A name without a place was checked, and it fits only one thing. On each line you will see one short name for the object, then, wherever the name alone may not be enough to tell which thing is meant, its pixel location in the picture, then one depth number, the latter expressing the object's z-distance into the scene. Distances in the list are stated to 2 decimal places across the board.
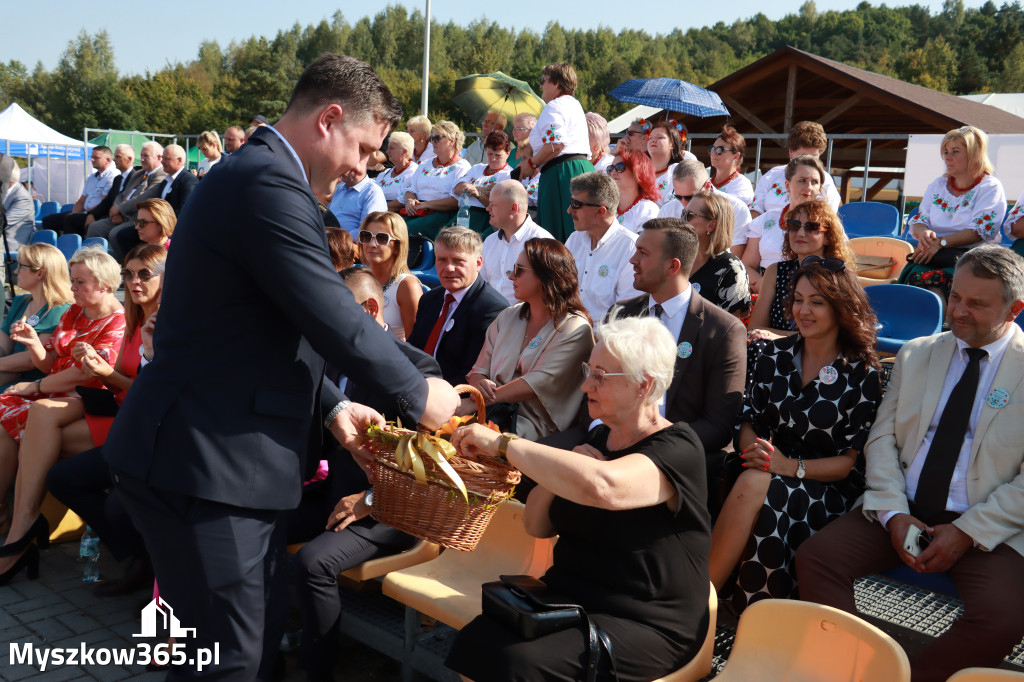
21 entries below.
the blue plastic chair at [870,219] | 7.49
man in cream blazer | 2.67
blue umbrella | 11.15
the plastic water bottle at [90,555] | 4.13
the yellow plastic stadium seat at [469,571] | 2.82
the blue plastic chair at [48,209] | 13.83
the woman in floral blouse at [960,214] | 5.46
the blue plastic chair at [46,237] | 9.07
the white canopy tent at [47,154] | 19.05
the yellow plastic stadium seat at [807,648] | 2.03
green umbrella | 14.02
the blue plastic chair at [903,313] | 4.49
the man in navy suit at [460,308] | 4.62
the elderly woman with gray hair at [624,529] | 2.17
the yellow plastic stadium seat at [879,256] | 5.91
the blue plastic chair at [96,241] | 8.70
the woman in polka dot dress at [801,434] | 3.06
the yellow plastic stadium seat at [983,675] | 1.81
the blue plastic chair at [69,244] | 9.37
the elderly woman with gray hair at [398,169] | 8.80
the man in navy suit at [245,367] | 1.84
